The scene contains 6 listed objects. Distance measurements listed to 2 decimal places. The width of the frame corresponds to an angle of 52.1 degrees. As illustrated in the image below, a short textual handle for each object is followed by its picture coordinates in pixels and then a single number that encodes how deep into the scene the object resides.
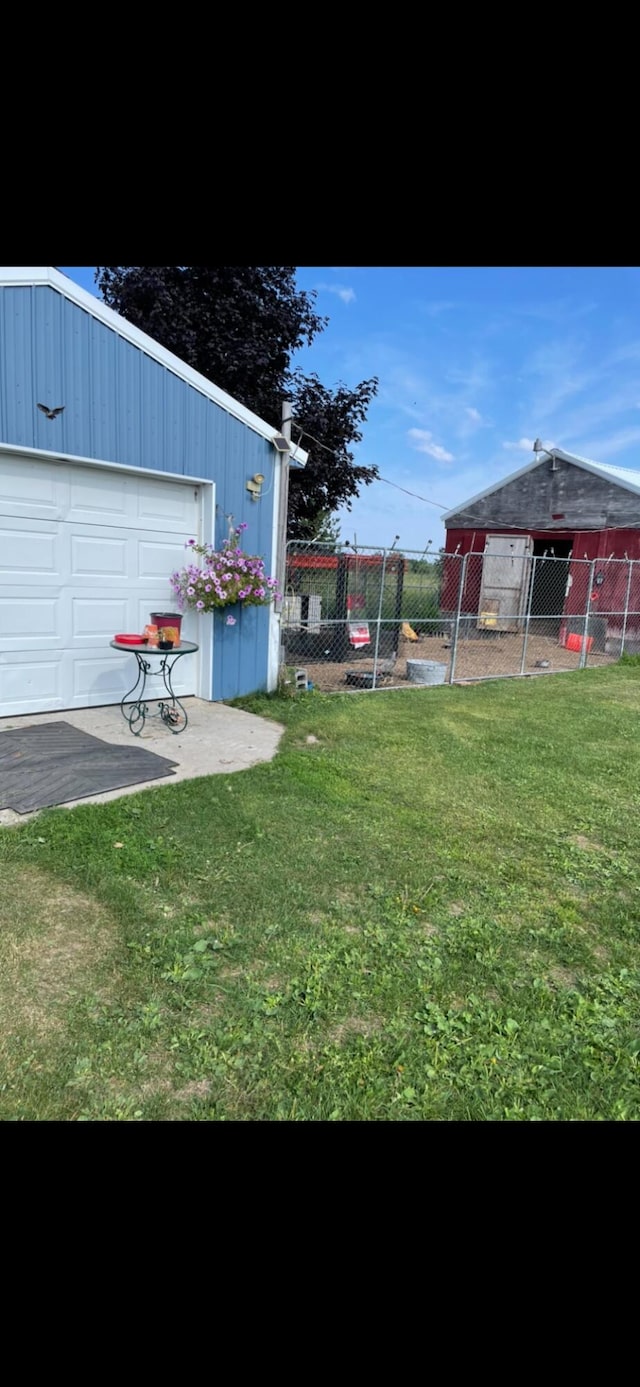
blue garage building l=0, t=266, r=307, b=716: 4.80
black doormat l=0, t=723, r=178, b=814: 3.70
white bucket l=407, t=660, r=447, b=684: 8.43
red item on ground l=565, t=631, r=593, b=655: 12.86
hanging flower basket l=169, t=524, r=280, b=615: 5.82
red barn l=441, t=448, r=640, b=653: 13.85
